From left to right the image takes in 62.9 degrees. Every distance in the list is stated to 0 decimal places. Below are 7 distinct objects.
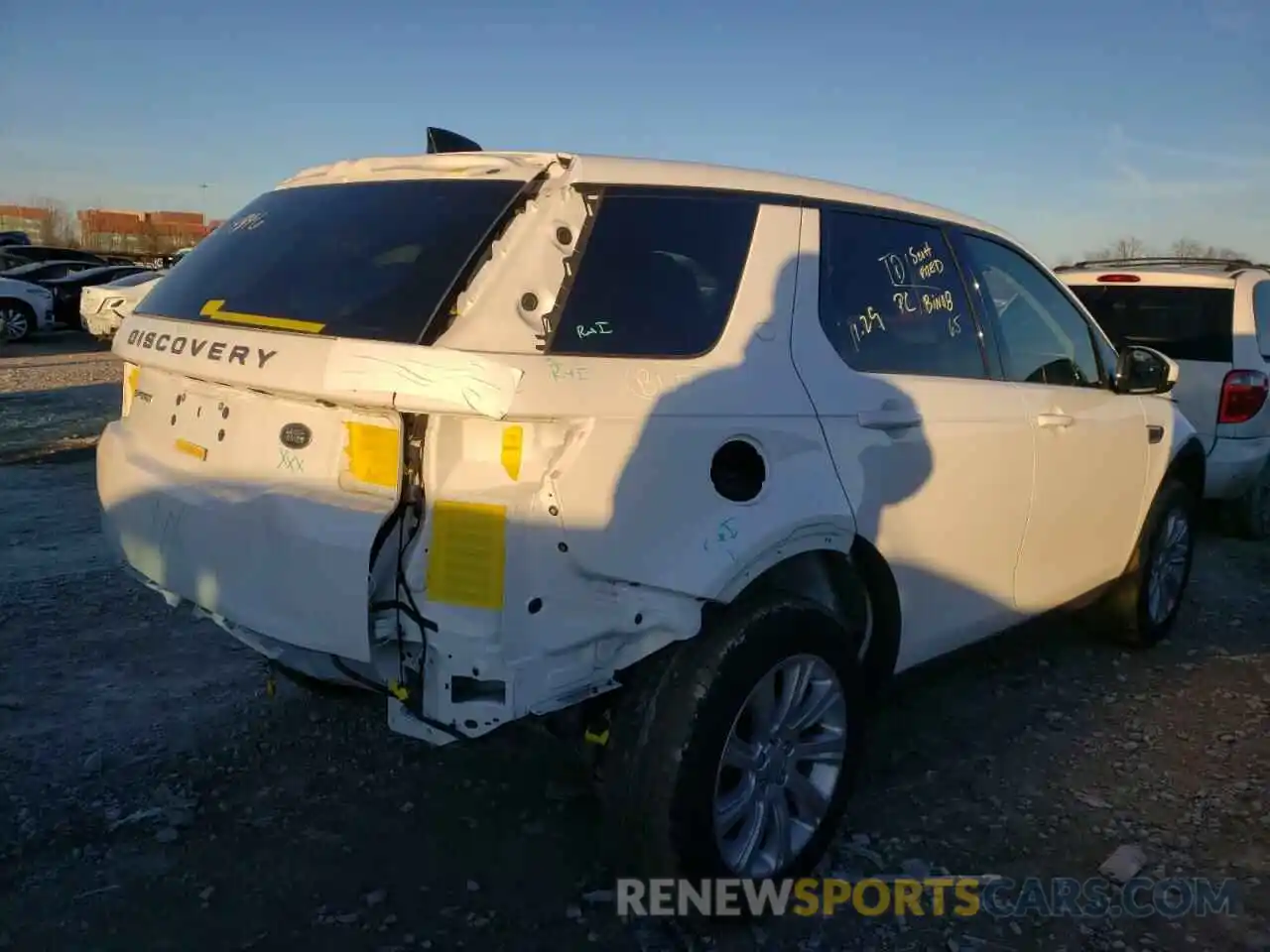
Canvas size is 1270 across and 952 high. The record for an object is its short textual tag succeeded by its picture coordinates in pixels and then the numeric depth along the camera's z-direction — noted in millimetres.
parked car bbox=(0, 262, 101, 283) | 22641
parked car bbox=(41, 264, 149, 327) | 21766
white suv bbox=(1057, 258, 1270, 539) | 6551
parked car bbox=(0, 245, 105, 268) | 26141
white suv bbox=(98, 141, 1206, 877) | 2375
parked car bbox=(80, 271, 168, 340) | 16797
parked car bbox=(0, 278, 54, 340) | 19234
